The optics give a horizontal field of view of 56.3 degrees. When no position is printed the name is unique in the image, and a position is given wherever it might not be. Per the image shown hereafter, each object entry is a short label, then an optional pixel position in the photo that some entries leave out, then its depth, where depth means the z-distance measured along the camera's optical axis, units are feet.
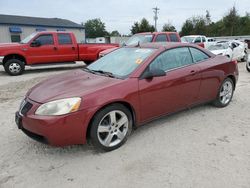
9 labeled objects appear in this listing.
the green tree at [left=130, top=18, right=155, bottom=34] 156.81
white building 111.75
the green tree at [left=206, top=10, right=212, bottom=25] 157.16
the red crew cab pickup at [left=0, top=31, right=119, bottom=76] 32.63
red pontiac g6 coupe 9.86
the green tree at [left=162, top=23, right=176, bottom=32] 165.70
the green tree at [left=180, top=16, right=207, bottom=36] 146.82
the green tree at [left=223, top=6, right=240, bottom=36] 130.62
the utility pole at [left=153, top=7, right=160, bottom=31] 185.37
